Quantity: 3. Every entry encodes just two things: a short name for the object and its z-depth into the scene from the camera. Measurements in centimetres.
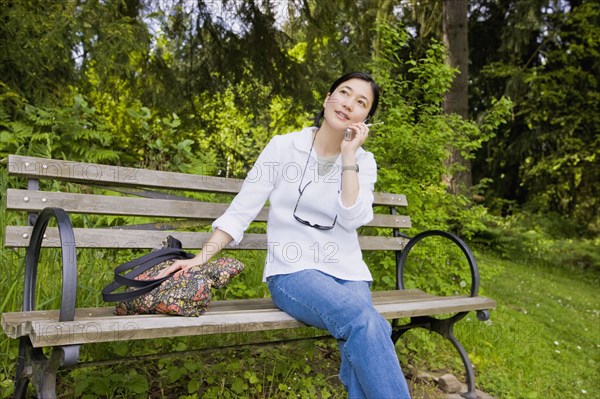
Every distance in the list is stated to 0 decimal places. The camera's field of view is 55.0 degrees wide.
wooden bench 184
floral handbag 212
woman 232
